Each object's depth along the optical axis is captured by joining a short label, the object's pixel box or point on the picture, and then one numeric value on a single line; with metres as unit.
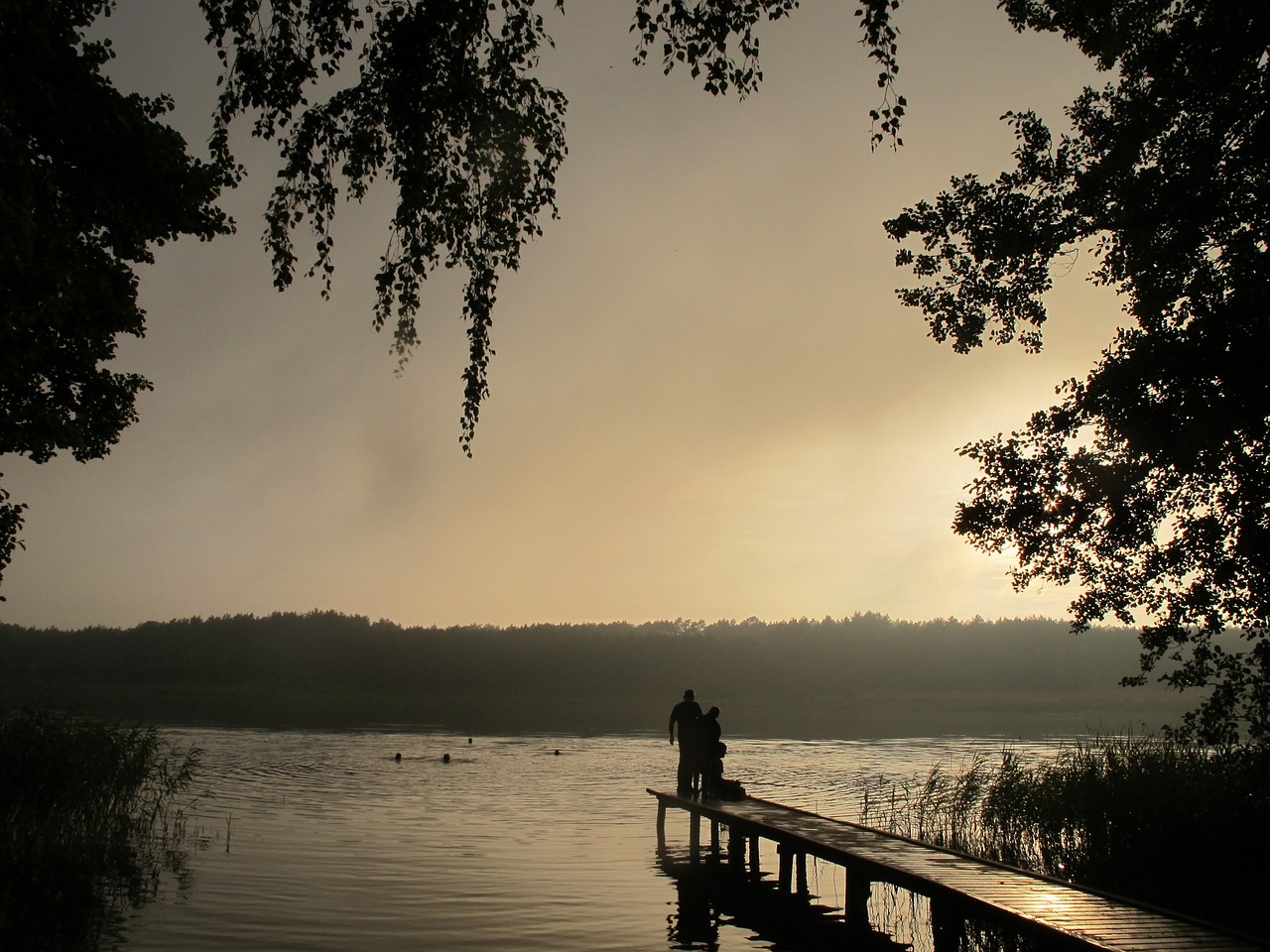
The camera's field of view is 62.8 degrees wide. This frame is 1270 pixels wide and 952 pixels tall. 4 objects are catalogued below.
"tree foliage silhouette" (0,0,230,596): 13.37
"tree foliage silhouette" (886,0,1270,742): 14.08
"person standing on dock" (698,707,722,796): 22.52
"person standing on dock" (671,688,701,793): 22.75
